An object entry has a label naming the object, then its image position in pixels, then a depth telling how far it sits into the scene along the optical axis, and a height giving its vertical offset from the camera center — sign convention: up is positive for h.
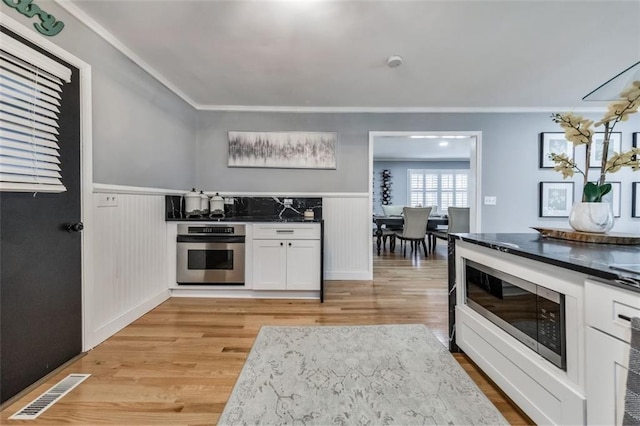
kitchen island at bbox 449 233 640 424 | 0.86 -0.45
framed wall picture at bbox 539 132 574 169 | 3.60 +0.88
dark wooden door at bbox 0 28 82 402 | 1.37 -0.37
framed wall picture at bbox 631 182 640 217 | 3.54 +0.17
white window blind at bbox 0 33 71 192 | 1.33 +0.49
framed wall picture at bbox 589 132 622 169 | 3.57 +0.90
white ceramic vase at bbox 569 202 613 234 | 1.43 -0.03
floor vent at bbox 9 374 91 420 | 1.29 -0.99
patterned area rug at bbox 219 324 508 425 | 1.27 -0.96
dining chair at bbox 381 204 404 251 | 5.48 -0.44
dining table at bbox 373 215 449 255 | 5.65 -0.24
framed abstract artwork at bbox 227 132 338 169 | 3.60 +0.83
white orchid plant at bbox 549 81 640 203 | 1.32 +0.42
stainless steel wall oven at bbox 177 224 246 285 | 2.88 -0.48
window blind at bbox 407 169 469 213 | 8.65 +0.74
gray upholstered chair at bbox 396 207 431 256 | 4.96 -0.23
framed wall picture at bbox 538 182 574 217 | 3.62 +0.17
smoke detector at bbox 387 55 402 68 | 2.28 +1.30
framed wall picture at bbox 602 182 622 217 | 3.55 +0.17
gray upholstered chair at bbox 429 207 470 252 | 5.02 -0.19
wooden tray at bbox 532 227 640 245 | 1.30 -0.13
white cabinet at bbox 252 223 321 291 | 2.89 -0.51
